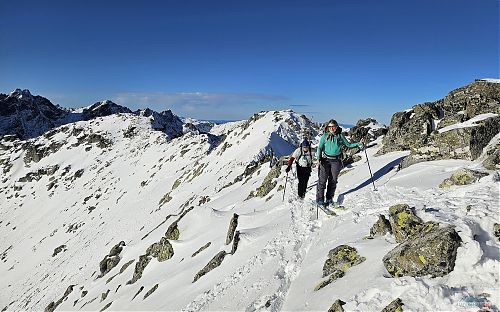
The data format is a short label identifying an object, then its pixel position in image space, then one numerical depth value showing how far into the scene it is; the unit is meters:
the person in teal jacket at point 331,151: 13.16
